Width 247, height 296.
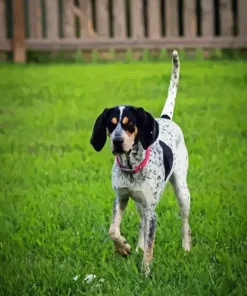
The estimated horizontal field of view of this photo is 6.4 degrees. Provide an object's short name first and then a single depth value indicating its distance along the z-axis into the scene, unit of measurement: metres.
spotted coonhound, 10.05
